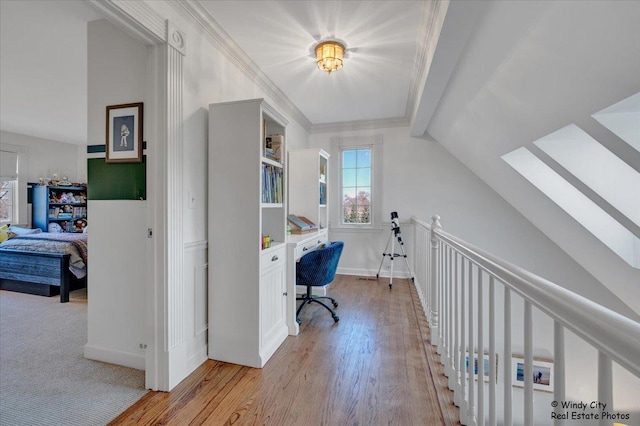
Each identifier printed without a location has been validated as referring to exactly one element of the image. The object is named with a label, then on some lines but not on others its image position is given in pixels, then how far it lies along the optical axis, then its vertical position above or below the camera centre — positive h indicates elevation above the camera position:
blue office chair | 2.72 -0.52
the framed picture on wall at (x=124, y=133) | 1.93 +0.52
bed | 3.43 -0.65
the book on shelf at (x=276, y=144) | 2.49 +0.58
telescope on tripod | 4.14 -0.46
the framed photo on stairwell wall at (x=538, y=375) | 2.75 -1.57
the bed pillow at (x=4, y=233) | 4.30 -0.32
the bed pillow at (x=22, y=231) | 4.59 -0.31
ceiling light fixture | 2.36 +1.30
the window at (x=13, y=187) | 5.18 +0.45
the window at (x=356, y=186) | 4.63 +0.42
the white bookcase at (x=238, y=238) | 2.04 -0.19
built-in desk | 2.54 -0.60
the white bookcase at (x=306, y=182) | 3.52 +0.36
